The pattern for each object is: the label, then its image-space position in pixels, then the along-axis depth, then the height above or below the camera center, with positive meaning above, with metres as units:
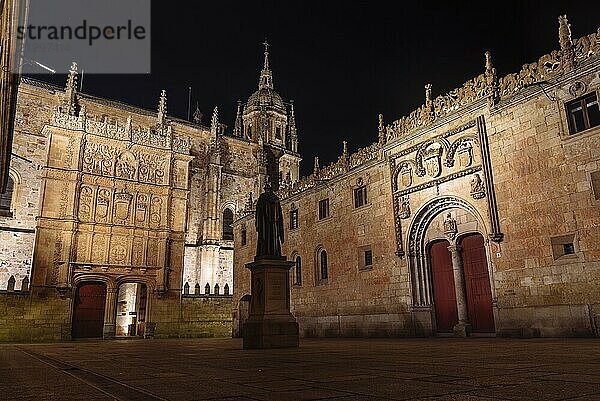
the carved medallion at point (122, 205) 28.55 +6.81
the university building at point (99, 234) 25.48 +4.93
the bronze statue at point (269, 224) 11.91 +2.27
